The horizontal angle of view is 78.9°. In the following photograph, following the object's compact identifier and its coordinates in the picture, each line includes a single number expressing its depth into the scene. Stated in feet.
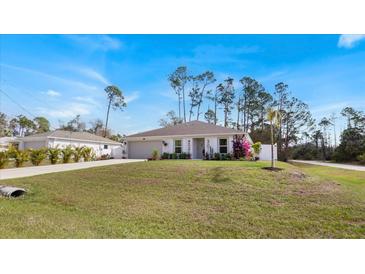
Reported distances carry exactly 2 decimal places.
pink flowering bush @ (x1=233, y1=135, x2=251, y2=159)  56.49
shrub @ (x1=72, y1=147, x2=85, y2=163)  66.99
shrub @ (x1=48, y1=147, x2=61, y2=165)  58.85
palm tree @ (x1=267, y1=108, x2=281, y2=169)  35.53
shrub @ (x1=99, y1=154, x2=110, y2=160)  78.51
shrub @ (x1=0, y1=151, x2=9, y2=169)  47.88
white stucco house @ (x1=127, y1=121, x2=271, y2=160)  62.41
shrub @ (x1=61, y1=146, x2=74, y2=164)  62.59
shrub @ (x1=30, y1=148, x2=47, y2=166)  55.28
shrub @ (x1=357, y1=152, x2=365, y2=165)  70.75
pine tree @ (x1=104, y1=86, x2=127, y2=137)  113.50
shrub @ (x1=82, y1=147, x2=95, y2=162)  70.59
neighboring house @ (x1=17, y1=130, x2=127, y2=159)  75.55
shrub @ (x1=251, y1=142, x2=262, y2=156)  49.90
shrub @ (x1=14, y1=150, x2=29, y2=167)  52.05
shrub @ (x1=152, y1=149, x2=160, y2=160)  63.41
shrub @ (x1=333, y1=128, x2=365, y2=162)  83.25
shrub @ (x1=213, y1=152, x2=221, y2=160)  58.67
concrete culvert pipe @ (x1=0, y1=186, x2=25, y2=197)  25.19
